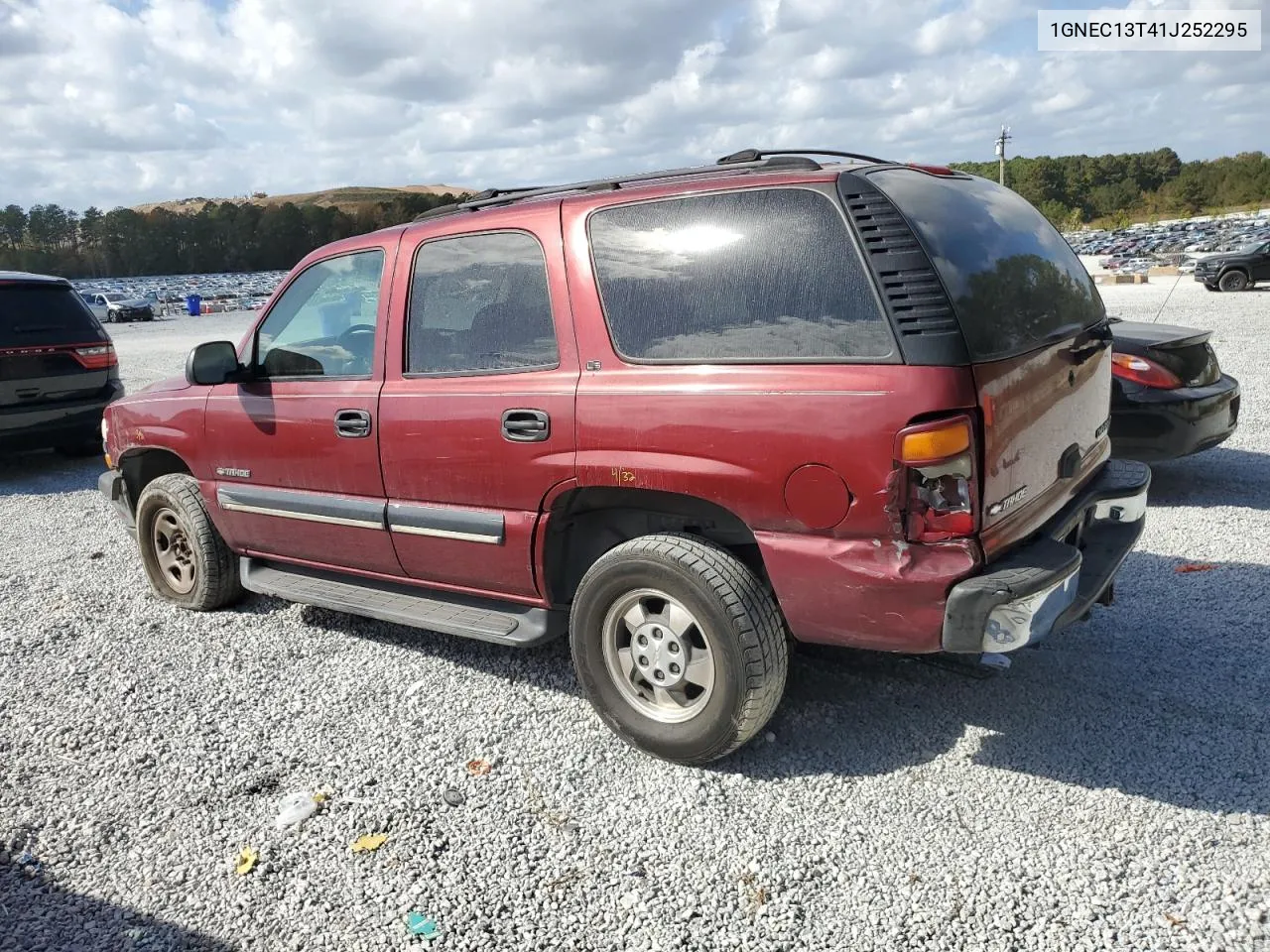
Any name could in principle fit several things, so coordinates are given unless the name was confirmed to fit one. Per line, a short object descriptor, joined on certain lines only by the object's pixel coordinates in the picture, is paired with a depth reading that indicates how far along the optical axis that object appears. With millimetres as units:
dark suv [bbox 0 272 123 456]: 8539
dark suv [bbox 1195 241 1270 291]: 22688
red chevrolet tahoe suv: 2832
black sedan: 5953
